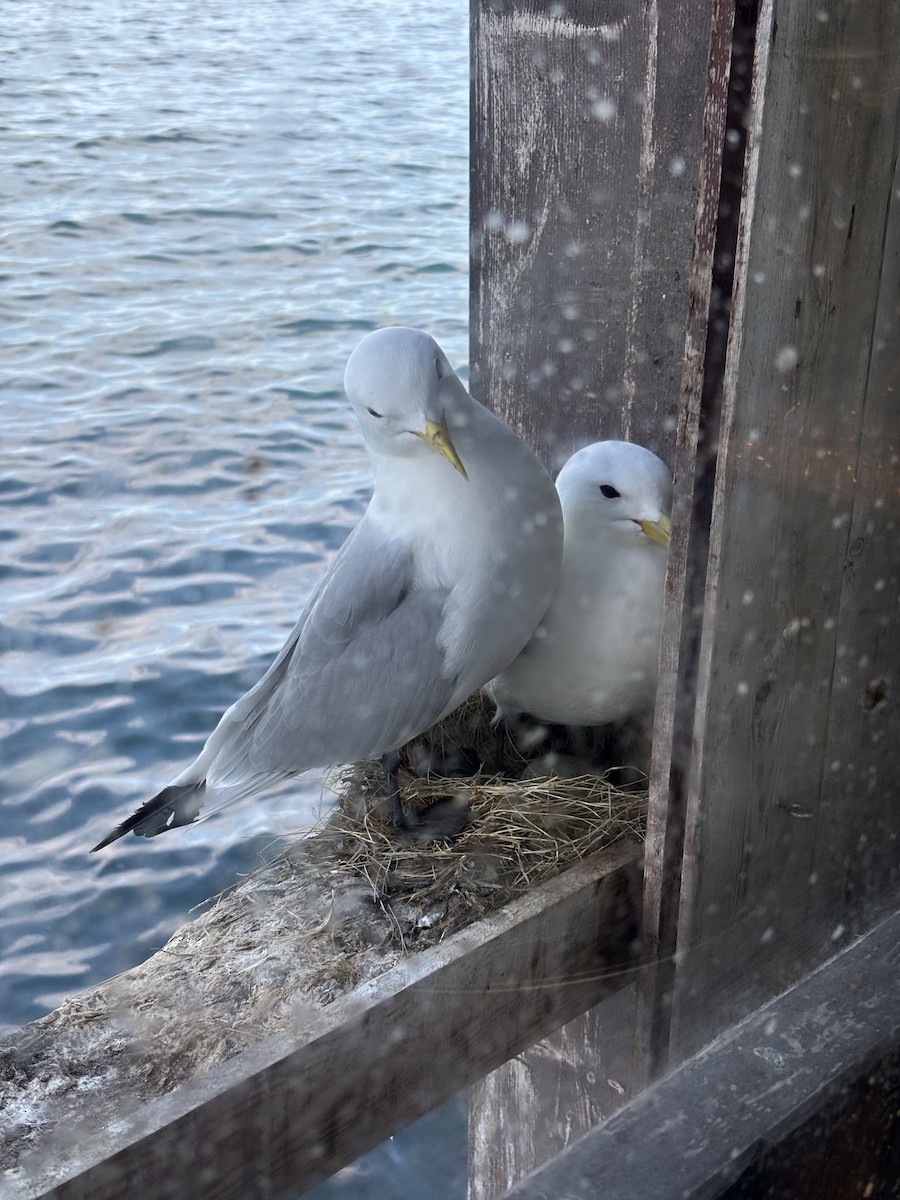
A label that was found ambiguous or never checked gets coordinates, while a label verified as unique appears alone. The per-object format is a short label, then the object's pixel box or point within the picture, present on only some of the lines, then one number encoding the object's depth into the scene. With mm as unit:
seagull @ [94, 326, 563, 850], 1583
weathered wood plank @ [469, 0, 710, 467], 1644
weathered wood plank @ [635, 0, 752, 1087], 1108
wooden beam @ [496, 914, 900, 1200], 608
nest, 1580
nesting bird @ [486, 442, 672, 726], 1684
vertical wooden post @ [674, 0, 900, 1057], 1114
